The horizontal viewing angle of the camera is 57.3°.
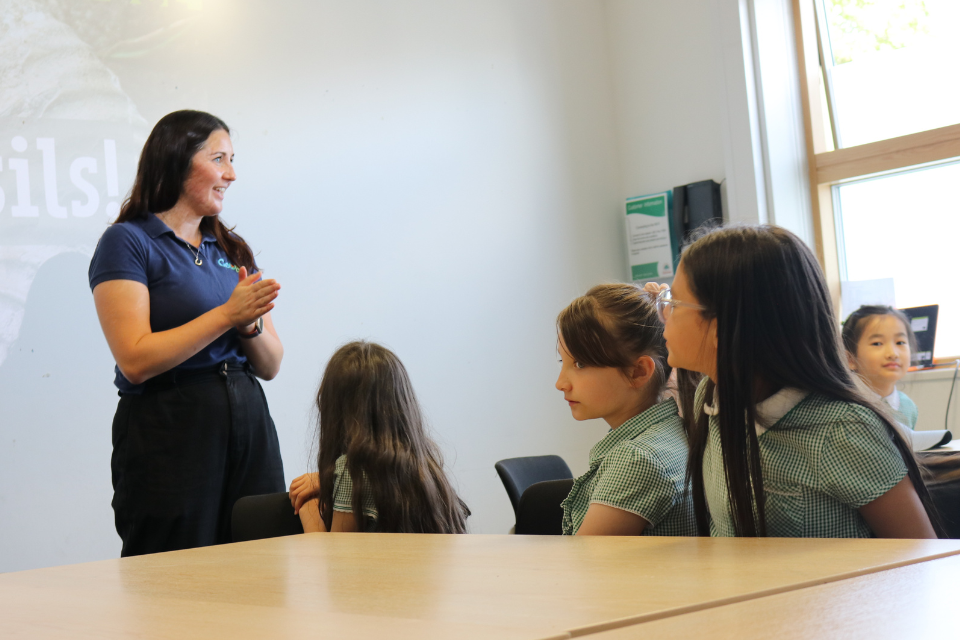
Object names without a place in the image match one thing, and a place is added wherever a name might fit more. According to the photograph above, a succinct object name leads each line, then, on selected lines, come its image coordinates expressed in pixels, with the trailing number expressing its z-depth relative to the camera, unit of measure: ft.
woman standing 6.37
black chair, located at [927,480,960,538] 4.40
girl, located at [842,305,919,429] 10.60
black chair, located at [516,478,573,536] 5.87
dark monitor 12.09
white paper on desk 7.22
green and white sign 14.60
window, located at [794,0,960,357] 12.84
